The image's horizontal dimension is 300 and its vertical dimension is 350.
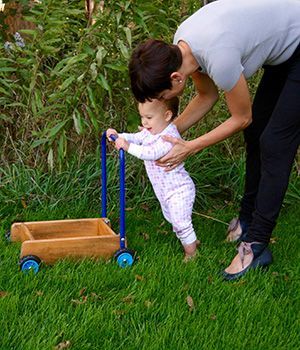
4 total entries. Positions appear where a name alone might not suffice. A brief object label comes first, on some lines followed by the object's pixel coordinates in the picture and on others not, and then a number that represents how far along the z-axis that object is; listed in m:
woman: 3.25
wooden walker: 3.70
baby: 3.77
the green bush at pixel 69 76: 4.60
